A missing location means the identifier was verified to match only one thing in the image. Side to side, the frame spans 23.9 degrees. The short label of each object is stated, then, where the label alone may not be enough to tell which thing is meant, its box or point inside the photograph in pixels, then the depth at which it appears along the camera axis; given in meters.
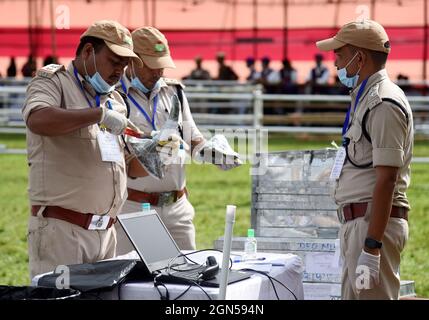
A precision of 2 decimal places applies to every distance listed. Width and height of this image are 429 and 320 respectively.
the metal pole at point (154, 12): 23.06
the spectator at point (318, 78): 21.94
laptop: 4.66
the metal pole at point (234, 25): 23.69
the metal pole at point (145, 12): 22.78
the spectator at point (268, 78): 22.50
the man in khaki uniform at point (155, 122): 6.38
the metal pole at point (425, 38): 22.22
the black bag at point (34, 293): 4.31
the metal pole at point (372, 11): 22.11
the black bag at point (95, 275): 4.50
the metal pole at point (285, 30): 23.34
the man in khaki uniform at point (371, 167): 4.75
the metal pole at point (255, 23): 23.47
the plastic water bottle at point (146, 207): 5.59
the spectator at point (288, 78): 22.28
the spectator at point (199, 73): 22.80
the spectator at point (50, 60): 19.33
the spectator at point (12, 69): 22.94
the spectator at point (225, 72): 22.94
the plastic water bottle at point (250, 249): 5.52
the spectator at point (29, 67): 21.81
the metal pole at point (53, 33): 22.69
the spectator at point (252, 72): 22.77
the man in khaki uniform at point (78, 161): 5.18
